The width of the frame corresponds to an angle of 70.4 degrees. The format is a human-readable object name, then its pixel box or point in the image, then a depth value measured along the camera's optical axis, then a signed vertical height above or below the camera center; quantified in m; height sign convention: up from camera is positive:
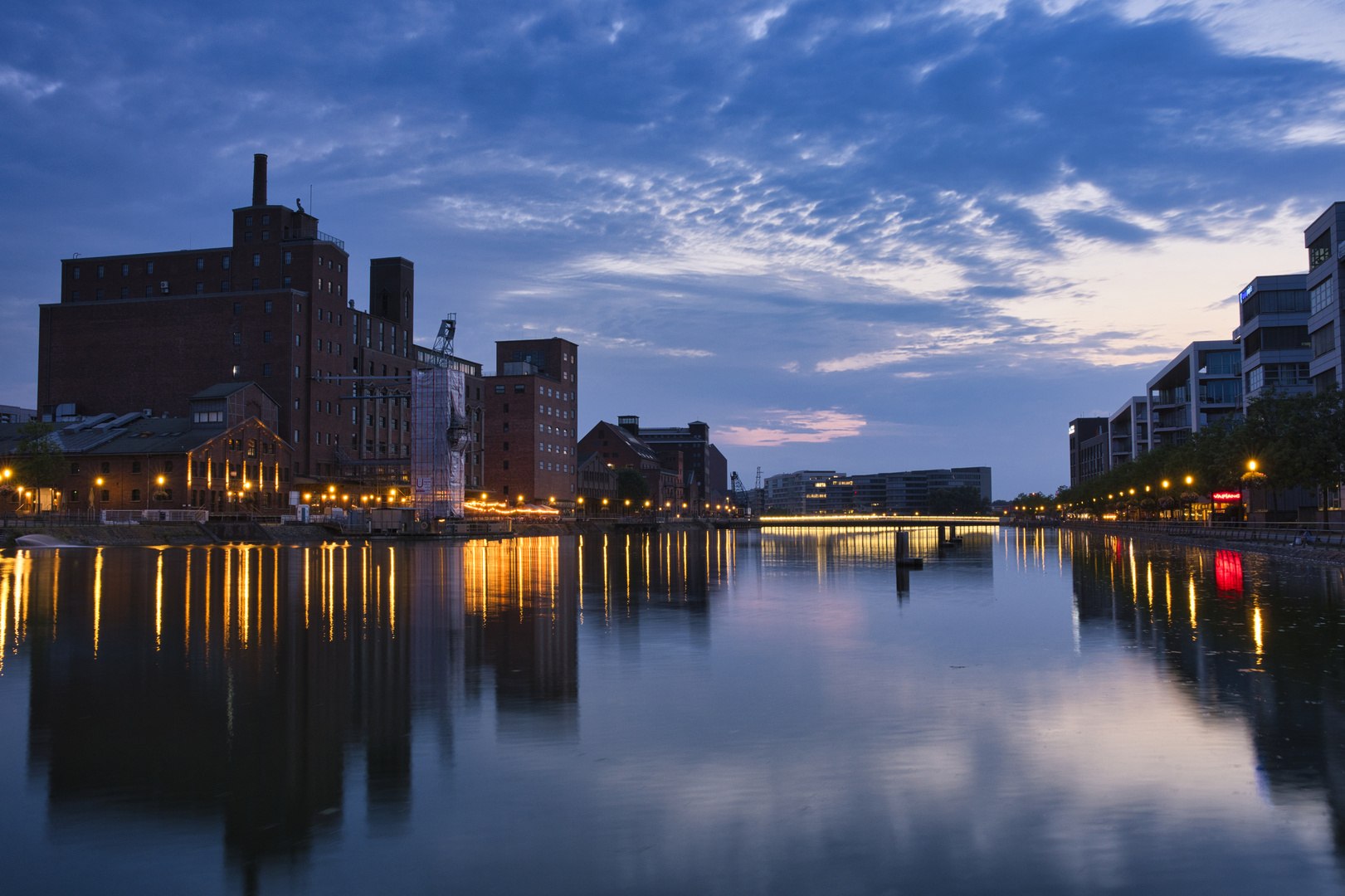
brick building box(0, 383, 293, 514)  96.44 +6.18
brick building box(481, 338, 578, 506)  163.00 +13.85
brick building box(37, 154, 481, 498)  114.25 +22.25
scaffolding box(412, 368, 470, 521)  113.31 +8.16
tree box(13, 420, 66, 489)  82.31 +5.19
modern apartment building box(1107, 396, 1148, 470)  179.75 +14.57
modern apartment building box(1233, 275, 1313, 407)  96.88 +16.86
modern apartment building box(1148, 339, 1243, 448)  134.62 +17.09
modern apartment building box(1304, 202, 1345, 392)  75.69 +17.00
